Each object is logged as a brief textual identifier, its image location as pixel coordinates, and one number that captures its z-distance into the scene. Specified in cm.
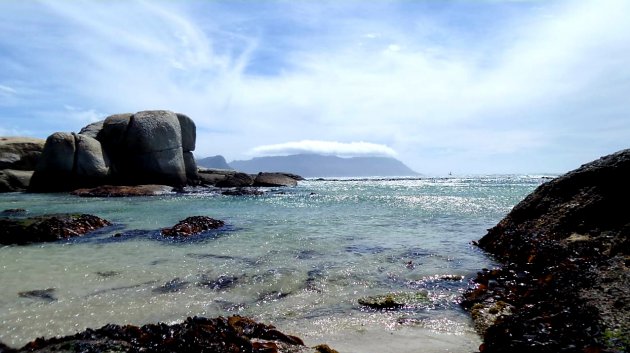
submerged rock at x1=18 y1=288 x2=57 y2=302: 699
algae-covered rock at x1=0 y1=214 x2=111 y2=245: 1273
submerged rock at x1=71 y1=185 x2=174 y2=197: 3122
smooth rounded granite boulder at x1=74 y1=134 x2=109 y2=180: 3466
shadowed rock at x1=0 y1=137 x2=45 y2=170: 3875
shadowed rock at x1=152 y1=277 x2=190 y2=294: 752
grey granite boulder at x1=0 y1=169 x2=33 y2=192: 3691
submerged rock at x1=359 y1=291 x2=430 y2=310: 673
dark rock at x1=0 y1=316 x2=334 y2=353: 414
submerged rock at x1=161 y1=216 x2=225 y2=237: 1386
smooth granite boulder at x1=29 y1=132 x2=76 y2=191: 3369
